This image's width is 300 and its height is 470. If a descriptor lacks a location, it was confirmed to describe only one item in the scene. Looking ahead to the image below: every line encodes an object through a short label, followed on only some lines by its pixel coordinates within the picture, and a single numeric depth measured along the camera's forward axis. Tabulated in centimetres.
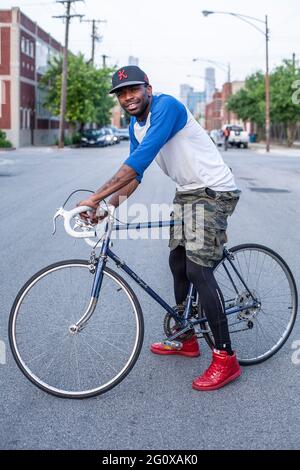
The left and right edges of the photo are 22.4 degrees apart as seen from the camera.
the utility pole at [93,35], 7619
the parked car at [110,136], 6269
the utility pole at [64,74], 5261
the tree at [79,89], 6162
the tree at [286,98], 5581
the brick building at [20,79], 5531
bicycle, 421
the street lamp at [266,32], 4575
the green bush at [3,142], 4717
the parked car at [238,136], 6000
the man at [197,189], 419
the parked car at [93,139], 5978
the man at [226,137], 5169
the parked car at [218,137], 6761
